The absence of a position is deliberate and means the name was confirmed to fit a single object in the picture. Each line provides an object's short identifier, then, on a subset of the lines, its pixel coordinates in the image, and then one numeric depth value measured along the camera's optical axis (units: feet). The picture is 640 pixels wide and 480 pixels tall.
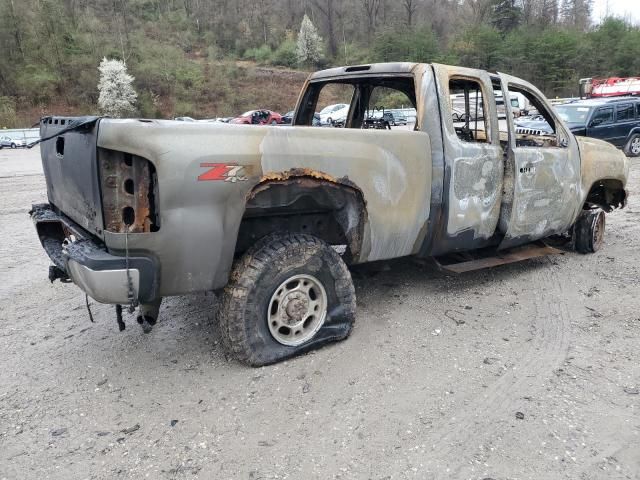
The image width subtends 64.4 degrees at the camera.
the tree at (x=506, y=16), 233.35
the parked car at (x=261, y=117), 106.63
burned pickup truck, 8.77
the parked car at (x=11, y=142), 91.05
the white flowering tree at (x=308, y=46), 225.15
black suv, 45.03
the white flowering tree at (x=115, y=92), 154.10
